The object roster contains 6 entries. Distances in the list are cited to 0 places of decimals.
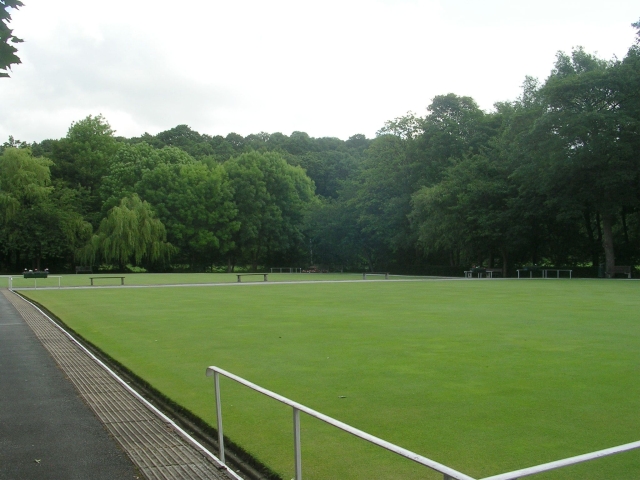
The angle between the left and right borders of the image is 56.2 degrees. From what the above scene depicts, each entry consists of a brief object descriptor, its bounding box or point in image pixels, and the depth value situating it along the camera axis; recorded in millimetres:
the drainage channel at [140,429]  5004
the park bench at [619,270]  41969
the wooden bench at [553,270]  45125
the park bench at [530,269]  46728
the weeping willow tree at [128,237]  57812
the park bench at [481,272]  47375
